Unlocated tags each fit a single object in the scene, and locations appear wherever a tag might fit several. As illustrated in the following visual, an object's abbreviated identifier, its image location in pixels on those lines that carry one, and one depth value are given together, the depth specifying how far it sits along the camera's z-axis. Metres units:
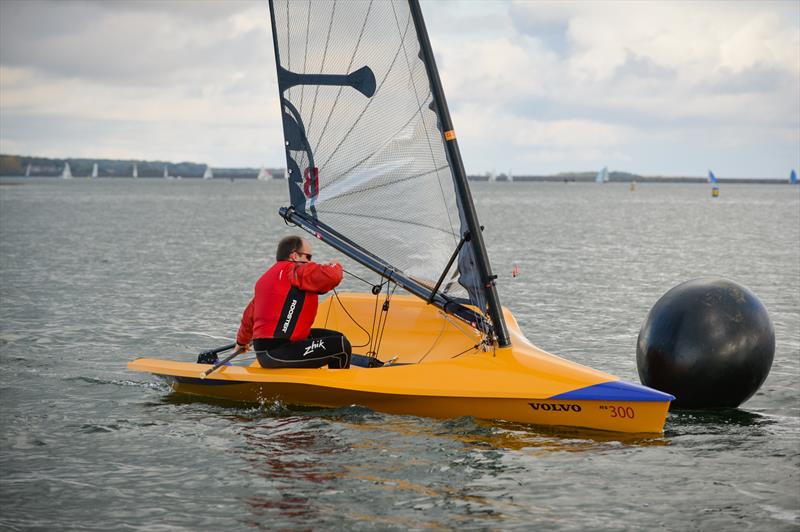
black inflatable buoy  14.88
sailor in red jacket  15.11
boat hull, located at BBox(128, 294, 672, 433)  13.62
